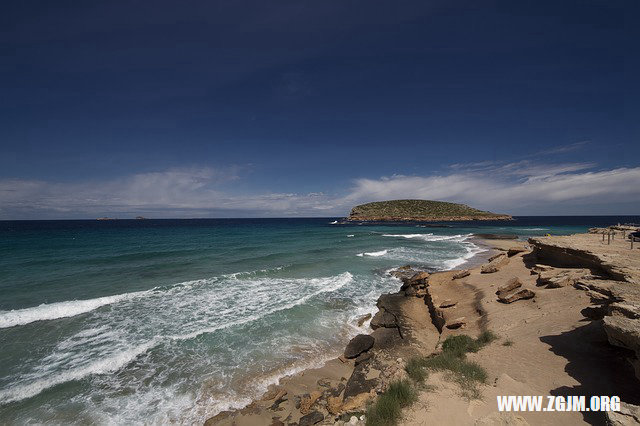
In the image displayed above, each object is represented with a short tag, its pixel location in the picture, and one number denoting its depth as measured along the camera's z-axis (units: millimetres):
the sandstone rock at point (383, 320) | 13148
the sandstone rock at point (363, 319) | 13823
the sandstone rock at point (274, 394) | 8492
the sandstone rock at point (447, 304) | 14102
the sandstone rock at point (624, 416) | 4441
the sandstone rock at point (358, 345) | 10767
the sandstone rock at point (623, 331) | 5637
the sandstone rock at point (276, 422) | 7407
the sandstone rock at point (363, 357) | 10291
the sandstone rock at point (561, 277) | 12602
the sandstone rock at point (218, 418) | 7598
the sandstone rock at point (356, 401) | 7313
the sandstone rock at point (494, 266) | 18844
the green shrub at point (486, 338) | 9367
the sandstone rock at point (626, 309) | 6276
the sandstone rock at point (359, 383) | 8203
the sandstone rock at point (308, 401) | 7824
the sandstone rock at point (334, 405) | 7443
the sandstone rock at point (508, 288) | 13391
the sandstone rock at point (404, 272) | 22855
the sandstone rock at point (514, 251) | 23656
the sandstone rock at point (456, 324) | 11641
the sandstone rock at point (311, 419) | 7172
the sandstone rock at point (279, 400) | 8078
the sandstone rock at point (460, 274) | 18930
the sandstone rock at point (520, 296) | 12406
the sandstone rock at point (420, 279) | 18825
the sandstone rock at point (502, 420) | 5258
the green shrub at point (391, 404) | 5969
